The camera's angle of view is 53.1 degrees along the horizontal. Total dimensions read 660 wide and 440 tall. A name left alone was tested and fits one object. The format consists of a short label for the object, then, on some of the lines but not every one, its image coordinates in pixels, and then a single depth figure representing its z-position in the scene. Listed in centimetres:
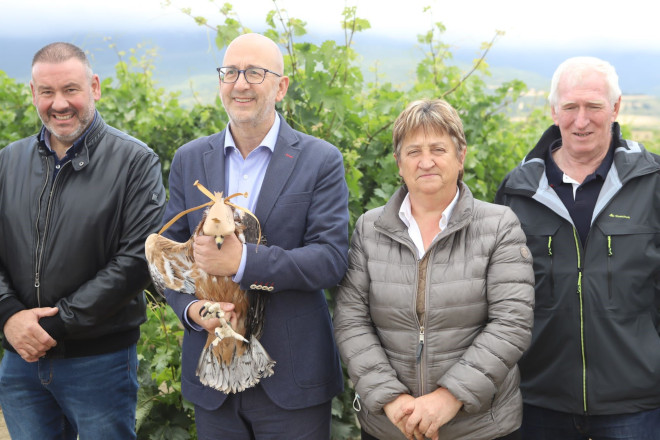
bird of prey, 257
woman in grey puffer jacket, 260
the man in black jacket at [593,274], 285
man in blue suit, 275
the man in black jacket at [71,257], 320
